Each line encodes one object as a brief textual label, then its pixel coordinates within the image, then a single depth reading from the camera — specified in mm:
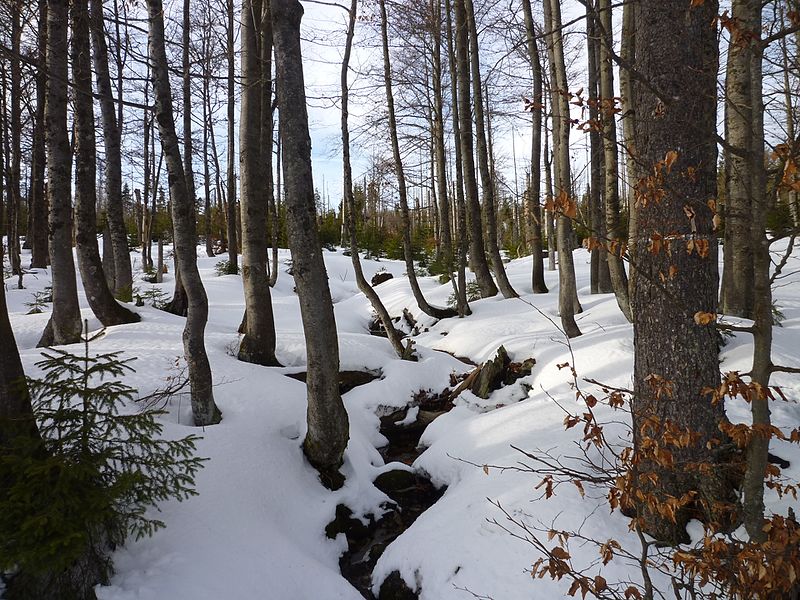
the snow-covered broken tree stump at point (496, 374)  6492
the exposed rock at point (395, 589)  3281
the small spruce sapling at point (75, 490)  2252
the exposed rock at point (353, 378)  7105
